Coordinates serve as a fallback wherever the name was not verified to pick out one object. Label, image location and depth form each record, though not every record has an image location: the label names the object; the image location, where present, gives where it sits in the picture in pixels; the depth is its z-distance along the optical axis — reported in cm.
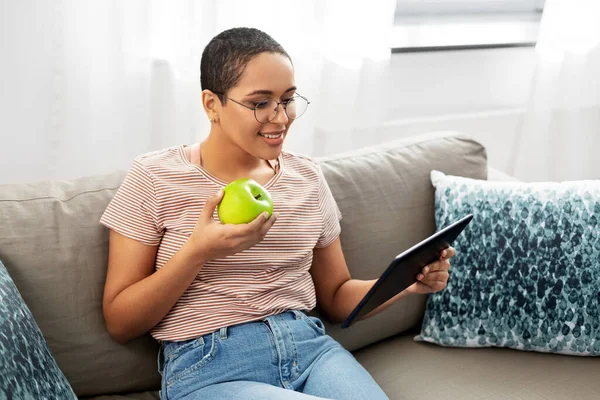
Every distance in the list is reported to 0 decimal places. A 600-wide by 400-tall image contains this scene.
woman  139
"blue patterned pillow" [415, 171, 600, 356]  170
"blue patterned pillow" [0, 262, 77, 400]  113
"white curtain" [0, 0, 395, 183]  178
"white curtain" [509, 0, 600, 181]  256
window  245
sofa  147
